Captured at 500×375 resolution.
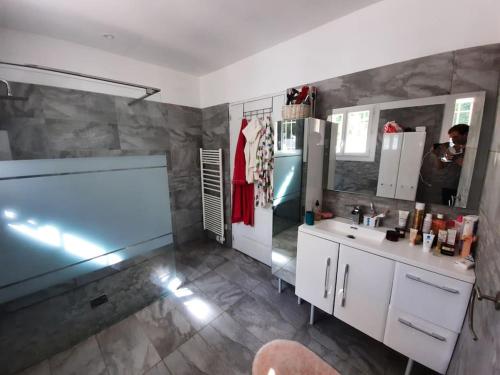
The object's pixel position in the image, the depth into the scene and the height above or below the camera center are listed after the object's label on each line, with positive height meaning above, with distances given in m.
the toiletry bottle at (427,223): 1.35 -0.48
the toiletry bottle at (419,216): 1.39 -0.44
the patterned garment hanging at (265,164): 2.21 -0.15
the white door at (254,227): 2.45 -0.96
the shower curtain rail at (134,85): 1.39 +0.56
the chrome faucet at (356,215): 1.69 -0.53
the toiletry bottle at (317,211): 1.83 -0.55
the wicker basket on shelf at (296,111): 1.72 +0.34
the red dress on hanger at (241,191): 2.48 -0.52
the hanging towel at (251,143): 2.27 +0.08
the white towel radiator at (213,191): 2.86 -0.59
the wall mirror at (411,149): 1.25 +0.01
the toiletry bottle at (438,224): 1.33 -0.47
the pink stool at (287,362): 0.78 -0.83
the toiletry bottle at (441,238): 1.25 -0.54
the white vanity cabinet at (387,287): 1.09 -0.86
